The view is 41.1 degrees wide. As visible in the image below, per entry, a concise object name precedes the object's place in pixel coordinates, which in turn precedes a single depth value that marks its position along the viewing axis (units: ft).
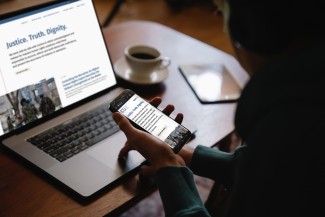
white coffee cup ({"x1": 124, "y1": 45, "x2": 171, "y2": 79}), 3.73
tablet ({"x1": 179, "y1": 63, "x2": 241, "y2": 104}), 3.76
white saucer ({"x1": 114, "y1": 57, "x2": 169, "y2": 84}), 3.76
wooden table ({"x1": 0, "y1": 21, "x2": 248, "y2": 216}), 2.63
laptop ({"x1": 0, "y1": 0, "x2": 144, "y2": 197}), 2.90
